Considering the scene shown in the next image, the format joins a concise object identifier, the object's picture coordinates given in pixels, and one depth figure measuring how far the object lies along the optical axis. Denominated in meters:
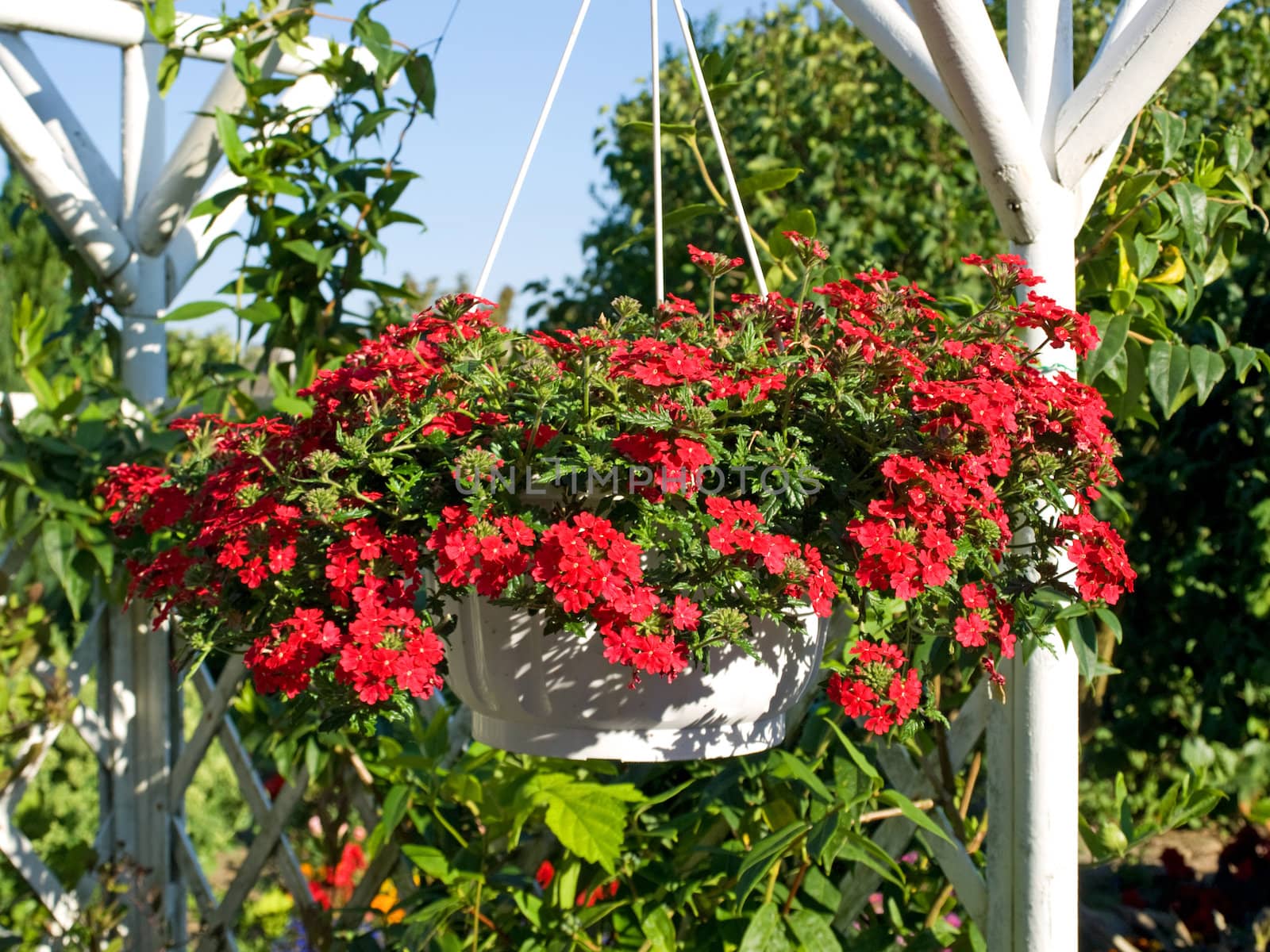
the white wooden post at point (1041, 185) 1.18
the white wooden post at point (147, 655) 2.11
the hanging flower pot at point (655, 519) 0.97
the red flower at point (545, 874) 2.30
